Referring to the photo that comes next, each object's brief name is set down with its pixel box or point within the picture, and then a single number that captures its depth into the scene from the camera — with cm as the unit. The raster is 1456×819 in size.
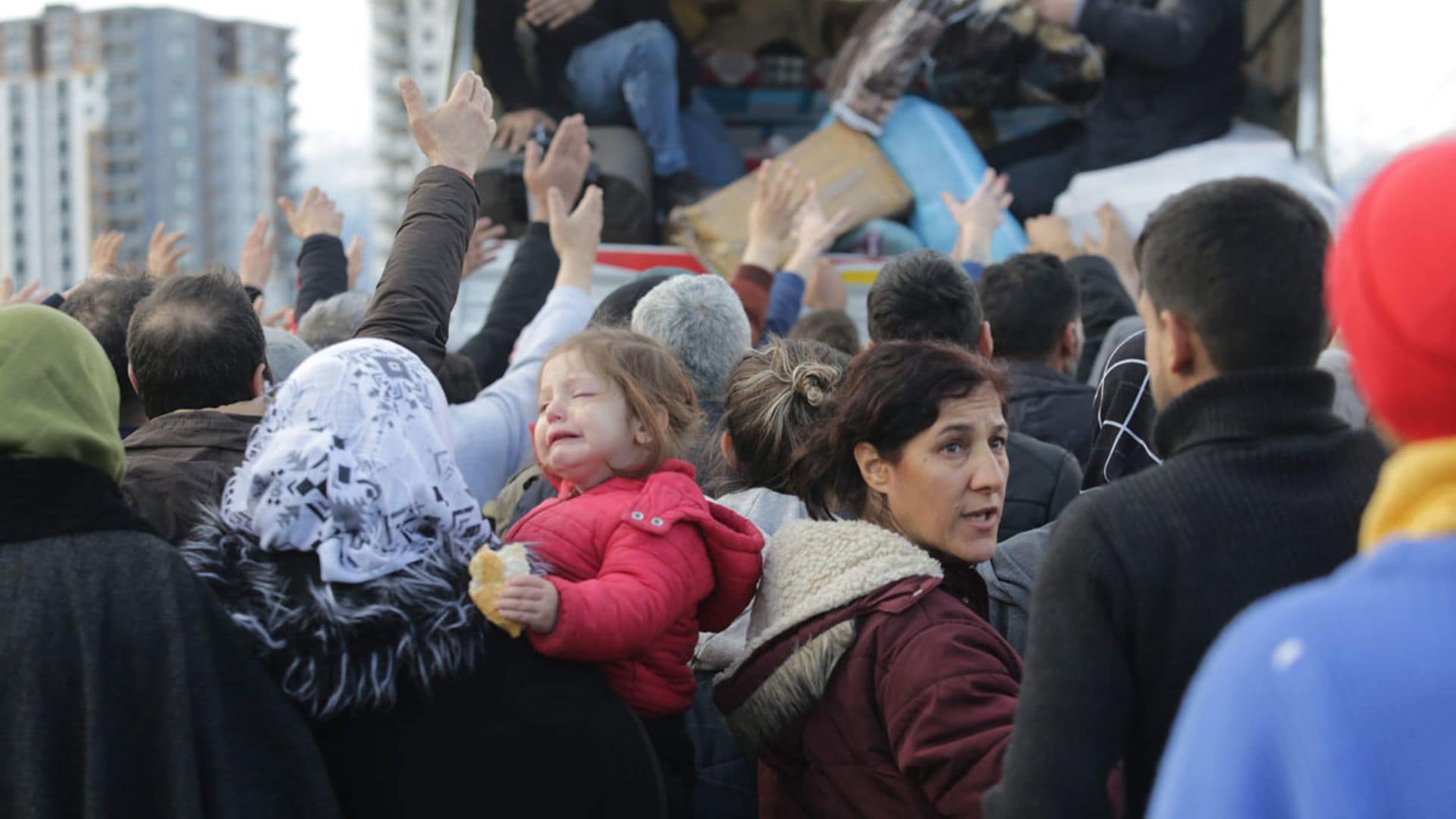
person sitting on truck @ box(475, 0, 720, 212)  571
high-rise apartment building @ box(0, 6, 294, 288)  5812
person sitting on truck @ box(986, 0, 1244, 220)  564
